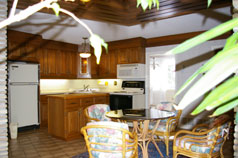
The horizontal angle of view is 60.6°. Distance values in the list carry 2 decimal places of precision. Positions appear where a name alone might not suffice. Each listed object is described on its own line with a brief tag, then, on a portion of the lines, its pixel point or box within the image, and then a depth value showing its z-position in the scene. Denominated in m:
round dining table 2.87
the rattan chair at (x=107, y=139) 2.05
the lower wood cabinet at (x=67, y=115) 4.29
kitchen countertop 4.29
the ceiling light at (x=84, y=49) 5.35
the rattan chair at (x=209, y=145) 2.39
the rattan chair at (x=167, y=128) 3.51
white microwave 5.93
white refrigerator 4.99
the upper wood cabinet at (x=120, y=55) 5.91
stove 5.60
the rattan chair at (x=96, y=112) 3.40
